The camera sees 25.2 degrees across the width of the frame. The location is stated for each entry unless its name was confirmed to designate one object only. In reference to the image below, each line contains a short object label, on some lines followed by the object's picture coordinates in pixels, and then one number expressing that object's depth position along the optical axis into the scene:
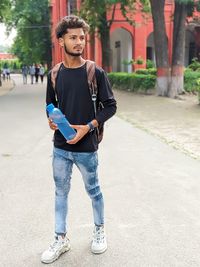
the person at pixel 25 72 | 39.69
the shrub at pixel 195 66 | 25.28
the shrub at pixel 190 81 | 19.42
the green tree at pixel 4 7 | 26.45
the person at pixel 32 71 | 38.24
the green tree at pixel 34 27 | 50.31
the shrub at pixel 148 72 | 23.63
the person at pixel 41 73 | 39.19
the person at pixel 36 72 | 38.50
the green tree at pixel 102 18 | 22.91
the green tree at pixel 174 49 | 18.84
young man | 3.43
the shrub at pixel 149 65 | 32.63
